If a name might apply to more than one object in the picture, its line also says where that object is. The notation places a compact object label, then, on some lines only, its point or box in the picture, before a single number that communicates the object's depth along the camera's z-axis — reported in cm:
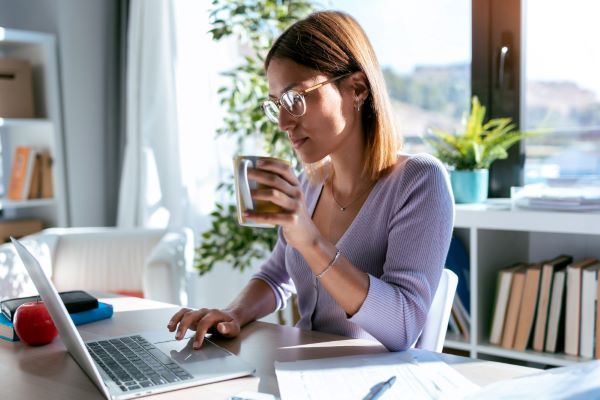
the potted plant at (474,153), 251
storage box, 345
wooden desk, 106
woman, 124
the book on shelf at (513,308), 236
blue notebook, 138
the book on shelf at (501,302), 237
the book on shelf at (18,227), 349
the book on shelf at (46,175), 361
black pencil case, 146
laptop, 106
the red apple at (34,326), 132
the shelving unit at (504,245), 220
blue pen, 96
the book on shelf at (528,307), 232
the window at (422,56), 288
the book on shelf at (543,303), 230
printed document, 98
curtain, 345
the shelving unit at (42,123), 354
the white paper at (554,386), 83
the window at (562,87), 257
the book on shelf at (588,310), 220
